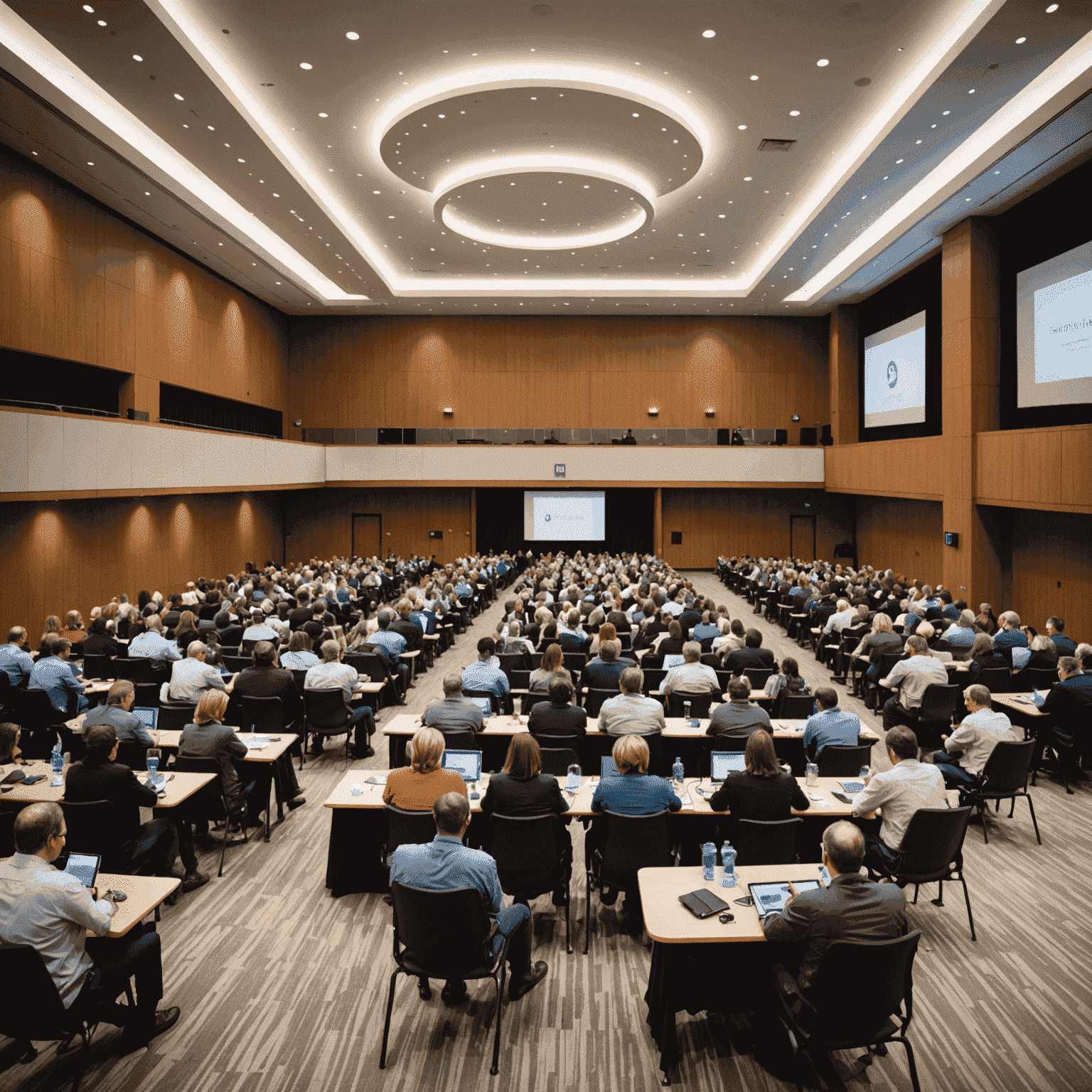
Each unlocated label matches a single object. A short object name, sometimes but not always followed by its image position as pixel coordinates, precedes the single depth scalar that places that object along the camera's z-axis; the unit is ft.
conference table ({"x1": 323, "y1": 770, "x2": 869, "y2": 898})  15.83
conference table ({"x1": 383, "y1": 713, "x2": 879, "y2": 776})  20.77
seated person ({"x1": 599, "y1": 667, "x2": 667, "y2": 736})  19.21
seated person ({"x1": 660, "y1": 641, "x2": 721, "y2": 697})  23.75
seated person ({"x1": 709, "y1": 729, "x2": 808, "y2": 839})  14.56
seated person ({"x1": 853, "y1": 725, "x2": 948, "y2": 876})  15.14
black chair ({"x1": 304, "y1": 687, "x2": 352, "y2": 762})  24.63
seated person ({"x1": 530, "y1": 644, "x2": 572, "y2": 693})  23.45
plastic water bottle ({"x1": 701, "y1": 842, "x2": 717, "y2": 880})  12.85
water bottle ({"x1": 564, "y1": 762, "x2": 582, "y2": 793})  16.65
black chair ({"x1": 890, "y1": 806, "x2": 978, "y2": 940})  14.48
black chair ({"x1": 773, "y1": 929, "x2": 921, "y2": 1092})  9.93
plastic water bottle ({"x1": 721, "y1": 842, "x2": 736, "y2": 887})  12.64
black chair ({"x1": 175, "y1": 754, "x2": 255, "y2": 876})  18.12
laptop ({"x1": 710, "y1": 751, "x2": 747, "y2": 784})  16.63
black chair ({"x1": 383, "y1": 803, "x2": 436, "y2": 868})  14.44
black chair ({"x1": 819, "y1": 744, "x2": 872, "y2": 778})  18.25
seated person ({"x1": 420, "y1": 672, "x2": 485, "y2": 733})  19.43
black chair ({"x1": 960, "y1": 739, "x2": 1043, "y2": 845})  18.71
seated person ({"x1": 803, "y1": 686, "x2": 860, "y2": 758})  18.84
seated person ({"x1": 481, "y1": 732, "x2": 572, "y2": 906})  14.39
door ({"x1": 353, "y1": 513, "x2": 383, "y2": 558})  83.87
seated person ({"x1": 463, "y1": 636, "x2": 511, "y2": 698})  23.90
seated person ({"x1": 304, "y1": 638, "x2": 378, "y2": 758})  24.80
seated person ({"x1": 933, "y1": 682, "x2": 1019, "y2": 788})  19.44
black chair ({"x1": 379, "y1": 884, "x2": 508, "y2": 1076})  11.27
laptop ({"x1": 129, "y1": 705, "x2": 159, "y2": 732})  19.92
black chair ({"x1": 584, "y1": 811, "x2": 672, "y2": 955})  14.37
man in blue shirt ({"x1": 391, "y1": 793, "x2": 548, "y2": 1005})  11.68
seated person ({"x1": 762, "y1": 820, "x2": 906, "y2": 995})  10.41
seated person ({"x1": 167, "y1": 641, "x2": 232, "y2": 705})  23.09
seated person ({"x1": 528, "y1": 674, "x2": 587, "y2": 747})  19.66
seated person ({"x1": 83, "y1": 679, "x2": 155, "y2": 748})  18.26
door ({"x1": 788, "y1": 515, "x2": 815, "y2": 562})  81.92
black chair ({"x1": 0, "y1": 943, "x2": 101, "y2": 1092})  9.87
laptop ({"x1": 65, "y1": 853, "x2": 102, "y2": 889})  12.03
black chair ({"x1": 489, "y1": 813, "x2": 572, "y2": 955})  14.39
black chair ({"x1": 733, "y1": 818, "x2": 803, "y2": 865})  14.05
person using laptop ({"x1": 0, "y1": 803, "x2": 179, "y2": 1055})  10.32
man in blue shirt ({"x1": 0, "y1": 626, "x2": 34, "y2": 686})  26.05
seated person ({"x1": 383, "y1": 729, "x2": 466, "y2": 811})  14.52
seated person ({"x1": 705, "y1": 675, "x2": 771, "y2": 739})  19.02
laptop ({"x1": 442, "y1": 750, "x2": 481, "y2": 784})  17.30
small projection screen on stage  82.17
